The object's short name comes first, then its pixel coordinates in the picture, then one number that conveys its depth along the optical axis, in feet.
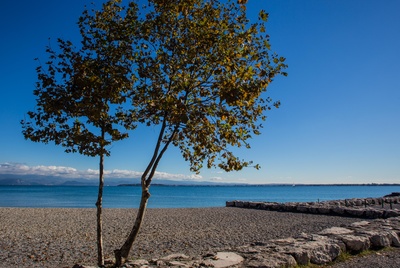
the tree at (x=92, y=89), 28.37
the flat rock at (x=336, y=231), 34.12
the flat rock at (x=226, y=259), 24.09
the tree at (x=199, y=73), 26.03
